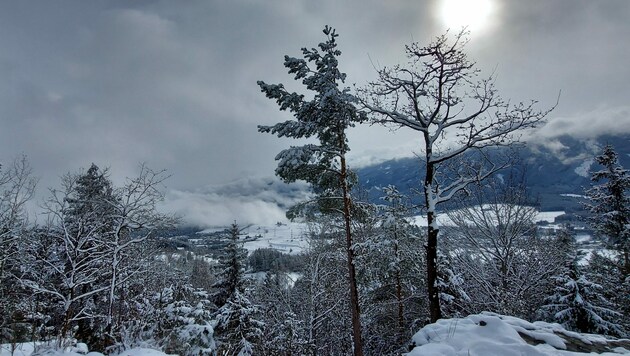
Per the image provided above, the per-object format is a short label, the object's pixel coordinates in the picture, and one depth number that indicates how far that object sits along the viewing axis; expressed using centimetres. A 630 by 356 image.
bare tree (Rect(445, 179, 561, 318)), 1375
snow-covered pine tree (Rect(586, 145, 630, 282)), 1741
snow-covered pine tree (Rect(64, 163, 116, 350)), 1650
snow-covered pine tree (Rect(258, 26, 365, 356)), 1141
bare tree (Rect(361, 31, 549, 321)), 1017
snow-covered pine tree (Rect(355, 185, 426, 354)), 1716
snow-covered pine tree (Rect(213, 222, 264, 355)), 1788
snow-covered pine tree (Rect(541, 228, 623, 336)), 1461
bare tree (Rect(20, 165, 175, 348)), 1563
